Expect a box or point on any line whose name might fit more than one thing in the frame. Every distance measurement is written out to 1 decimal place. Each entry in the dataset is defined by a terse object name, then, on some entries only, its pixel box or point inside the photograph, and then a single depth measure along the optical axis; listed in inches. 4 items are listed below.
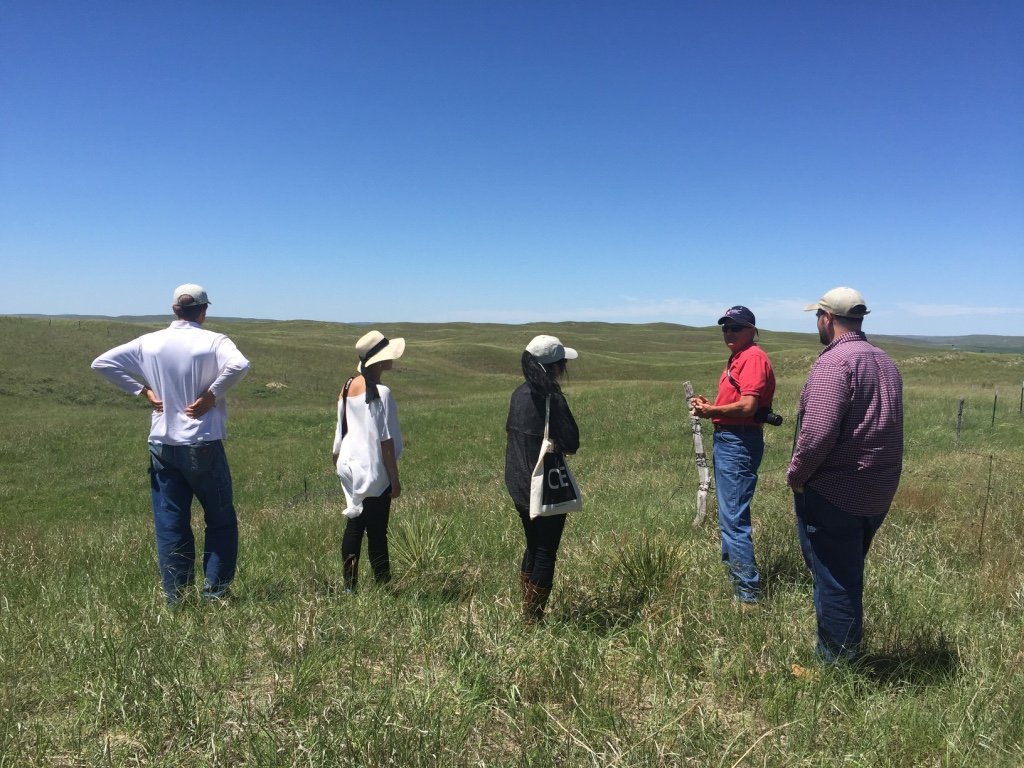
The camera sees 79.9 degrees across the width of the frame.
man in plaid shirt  122.0
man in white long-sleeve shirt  167.8
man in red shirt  174.6
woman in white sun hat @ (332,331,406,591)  169.0
